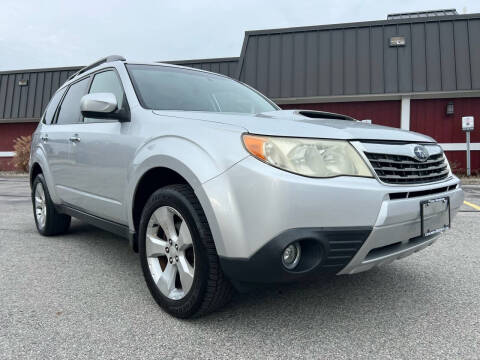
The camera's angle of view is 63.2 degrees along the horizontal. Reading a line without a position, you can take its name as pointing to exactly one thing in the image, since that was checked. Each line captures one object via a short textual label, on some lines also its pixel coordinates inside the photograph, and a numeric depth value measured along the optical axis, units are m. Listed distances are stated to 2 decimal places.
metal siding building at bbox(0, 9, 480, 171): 11.66
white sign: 10.93
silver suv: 1.68
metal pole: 11.23
